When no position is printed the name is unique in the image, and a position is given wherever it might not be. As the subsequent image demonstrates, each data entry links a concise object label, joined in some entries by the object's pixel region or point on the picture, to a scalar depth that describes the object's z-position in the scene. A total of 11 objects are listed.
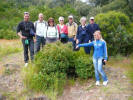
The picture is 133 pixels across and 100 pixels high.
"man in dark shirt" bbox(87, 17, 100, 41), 3.97
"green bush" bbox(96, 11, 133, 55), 4.89
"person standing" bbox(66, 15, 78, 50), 4.05
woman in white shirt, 3.86
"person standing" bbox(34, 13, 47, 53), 3.92
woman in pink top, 3.96
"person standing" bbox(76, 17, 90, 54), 3.96
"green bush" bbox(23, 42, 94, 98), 3.35
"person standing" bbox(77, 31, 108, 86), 3.31
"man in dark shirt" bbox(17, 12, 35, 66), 3.83
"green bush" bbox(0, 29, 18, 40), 10.94
